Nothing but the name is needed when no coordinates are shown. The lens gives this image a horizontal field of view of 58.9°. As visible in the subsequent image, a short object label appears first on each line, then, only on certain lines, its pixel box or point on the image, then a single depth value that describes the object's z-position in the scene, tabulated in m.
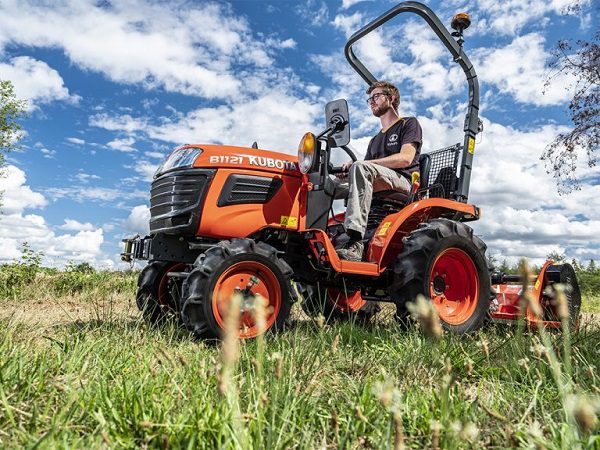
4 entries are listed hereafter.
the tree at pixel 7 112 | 20.98
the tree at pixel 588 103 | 15.20
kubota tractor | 3.64
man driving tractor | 4.18
